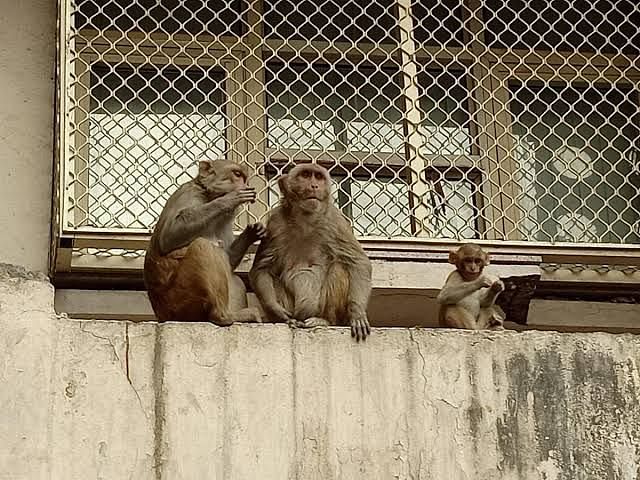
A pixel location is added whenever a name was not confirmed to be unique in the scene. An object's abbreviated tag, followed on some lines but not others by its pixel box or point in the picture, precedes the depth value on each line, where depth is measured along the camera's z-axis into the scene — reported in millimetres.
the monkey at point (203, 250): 8453
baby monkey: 9398
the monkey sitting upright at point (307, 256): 8797
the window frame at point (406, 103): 9484
